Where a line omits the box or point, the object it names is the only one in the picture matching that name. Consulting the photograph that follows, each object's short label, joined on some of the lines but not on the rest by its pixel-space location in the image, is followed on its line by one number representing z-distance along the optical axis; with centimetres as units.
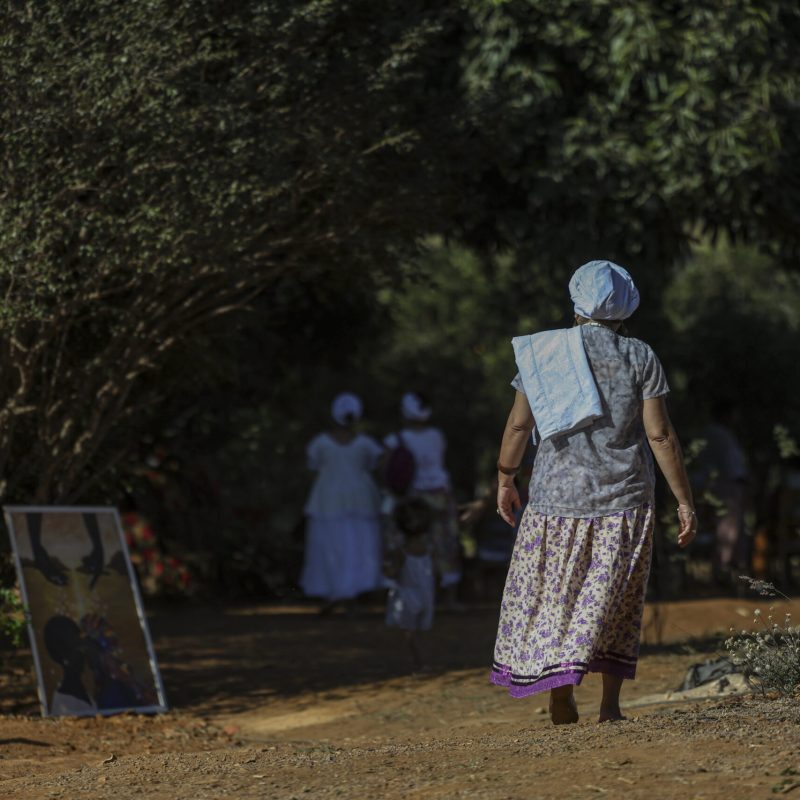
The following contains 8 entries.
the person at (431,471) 2569
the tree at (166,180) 1479
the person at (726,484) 2941
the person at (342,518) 2705
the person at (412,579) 1903
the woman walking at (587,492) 1178
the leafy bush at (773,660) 1228
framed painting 1602
